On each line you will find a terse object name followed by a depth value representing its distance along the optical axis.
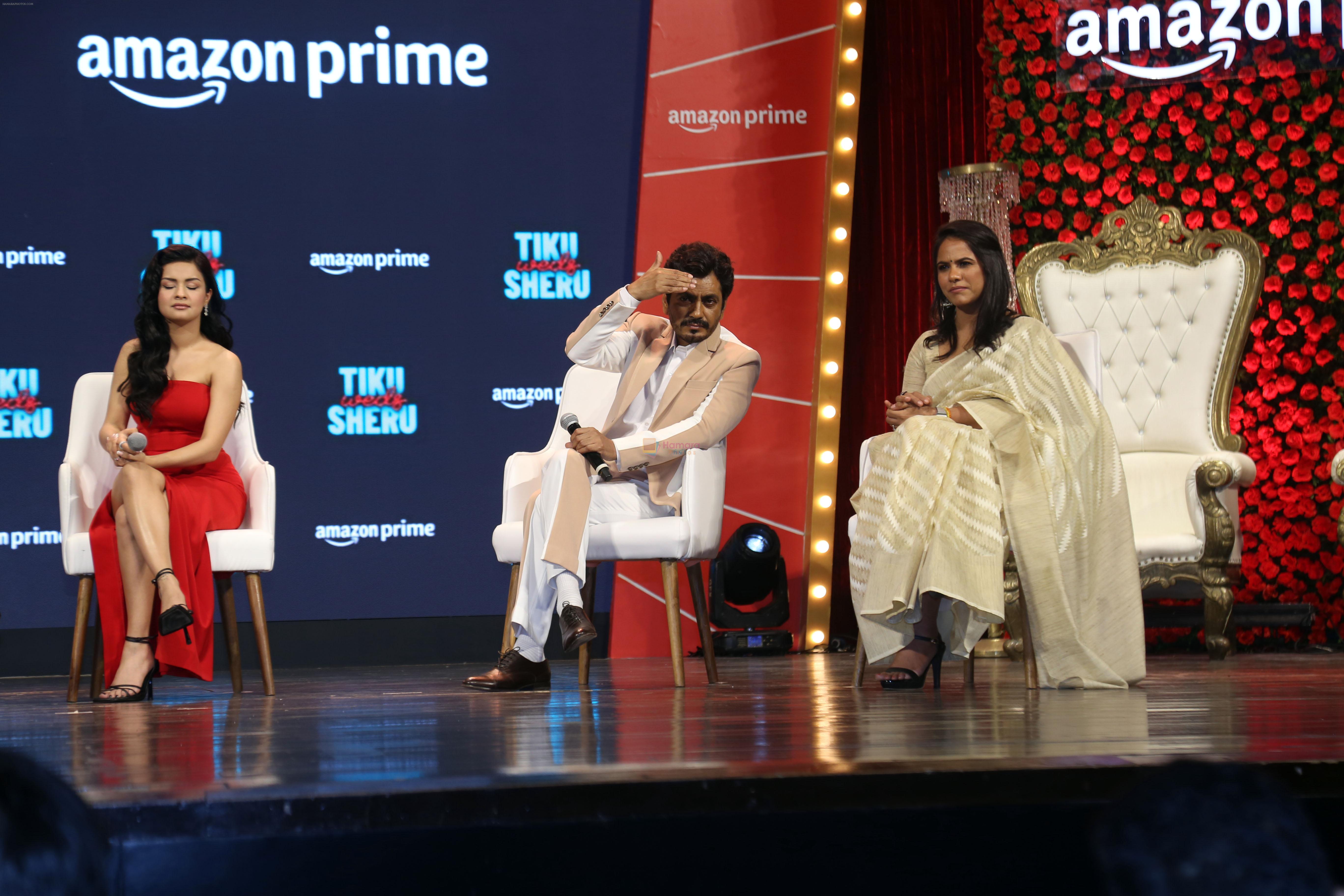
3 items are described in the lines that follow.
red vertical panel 10.21
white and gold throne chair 8.45
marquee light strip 10.13
